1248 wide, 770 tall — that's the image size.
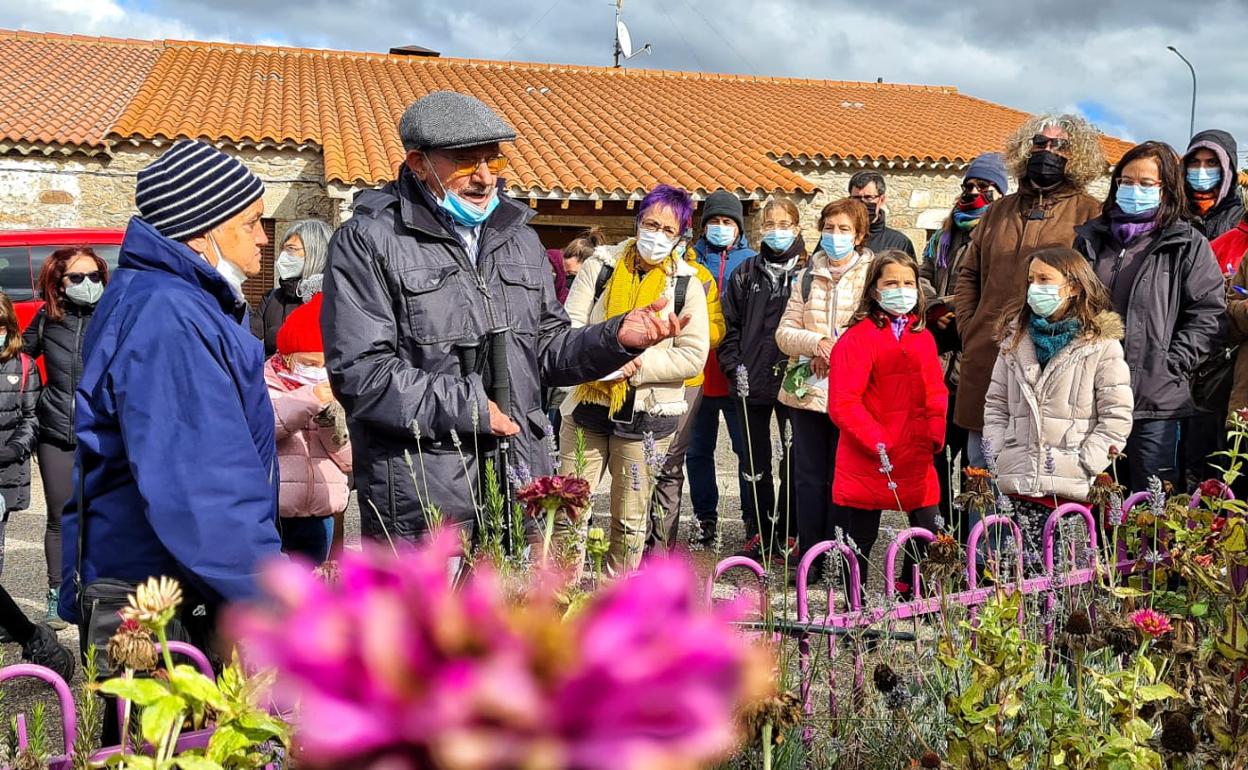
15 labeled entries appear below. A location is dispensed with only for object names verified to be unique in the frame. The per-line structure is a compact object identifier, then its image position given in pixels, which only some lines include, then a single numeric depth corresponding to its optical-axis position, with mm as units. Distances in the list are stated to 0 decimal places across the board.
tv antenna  22953
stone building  15039
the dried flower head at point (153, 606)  1084
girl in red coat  4625
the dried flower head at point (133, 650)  1346
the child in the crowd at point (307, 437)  3855
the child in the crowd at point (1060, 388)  4047
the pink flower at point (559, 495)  1603
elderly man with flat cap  2707
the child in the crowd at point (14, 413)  4660
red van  10547
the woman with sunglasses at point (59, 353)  4836
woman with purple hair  4613
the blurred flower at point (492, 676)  372
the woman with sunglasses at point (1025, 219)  4895
